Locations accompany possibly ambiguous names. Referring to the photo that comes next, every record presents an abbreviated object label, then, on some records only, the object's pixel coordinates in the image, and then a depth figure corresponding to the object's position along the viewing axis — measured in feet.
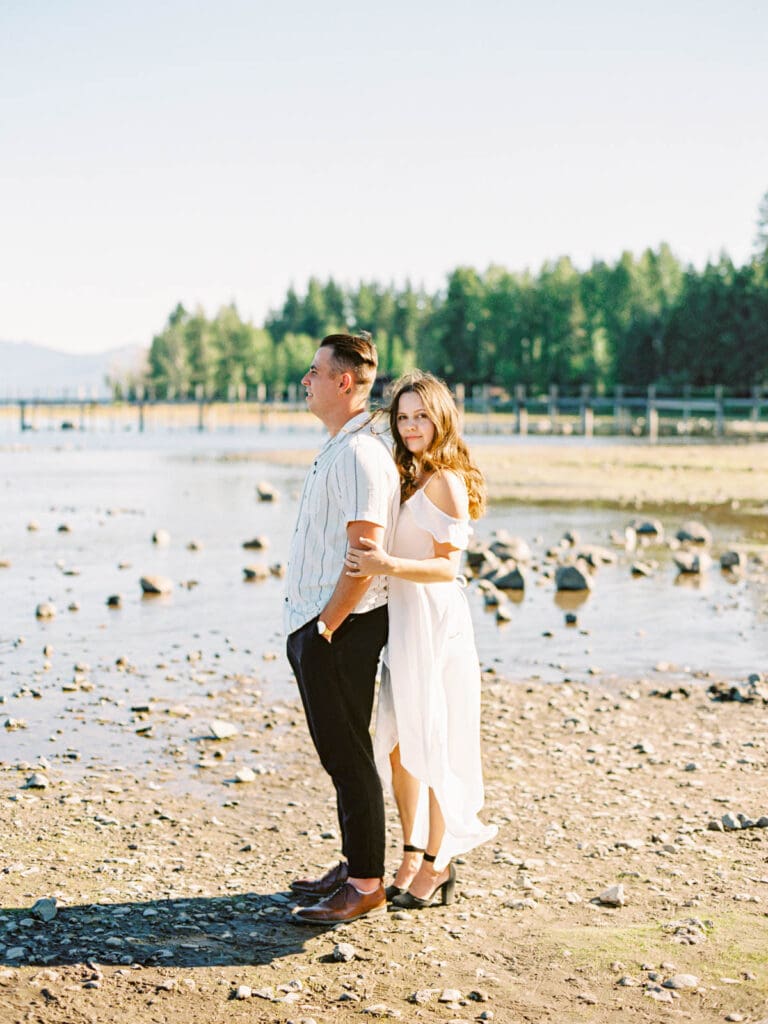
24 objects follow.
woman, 17.78
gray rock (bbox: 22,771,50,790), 25.22
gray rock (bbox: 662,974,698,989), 16.15
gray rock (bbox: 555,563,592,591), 52.65
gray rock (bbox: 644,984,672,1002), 15.79
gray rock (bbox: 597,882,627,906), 19.26
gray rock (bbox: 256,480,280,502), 102.68
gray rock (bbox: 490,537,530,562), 60.97
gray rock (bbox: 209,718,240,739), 29.89
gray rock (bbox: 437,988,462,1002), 15.74
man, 17.02
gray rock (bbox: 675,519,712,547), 69.87
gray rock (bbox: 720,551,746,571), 59.98
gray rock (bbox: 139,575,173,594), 51.98
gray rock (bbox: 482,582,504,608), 48.86
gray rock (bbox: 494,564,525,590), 52.75
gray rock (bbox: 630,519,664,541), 73.56
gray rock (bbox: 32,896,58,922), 17.97
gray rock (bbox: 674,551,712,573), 58.70
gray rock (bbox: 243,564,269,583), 56.83
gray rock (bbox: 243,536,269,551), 68.78
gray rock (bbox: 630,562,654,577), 58.08
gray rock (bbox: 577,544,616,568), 60.90
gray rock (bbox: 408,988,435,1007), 15.71
